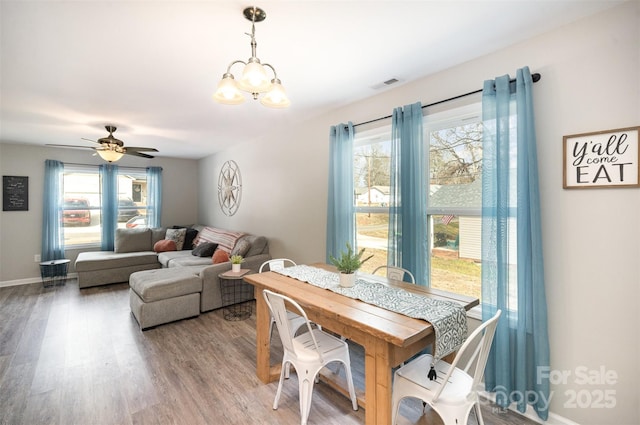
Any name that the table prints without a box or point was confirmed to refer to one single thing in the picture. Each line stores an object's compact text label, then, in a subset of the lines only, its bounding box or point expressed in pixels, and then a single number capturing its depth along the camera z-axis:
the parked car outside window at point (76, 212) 5.51
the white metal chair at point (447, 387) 1.42
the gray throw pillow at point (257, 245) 4.29
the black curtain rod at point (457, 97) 1.87
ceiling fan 3.75
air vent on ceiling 2.54
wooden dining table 1.44
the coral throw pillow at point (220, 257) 4.18
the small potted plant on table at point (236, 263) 3.60
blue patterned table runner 1.50
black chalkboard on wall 4.92
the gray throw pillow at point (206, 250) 4.93
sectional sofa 3.36
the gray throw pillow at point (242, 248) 4.21
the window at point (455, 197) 2.30
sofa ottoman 3.27
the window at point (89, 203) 5.54
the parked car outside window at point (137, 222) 6.19
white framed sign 1.58
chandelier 1.47
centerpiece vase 2.08
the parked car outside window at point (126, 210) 6.08
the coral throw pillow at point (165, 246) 5.60
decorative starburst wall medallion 5.34
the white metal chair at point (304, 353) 1.82
